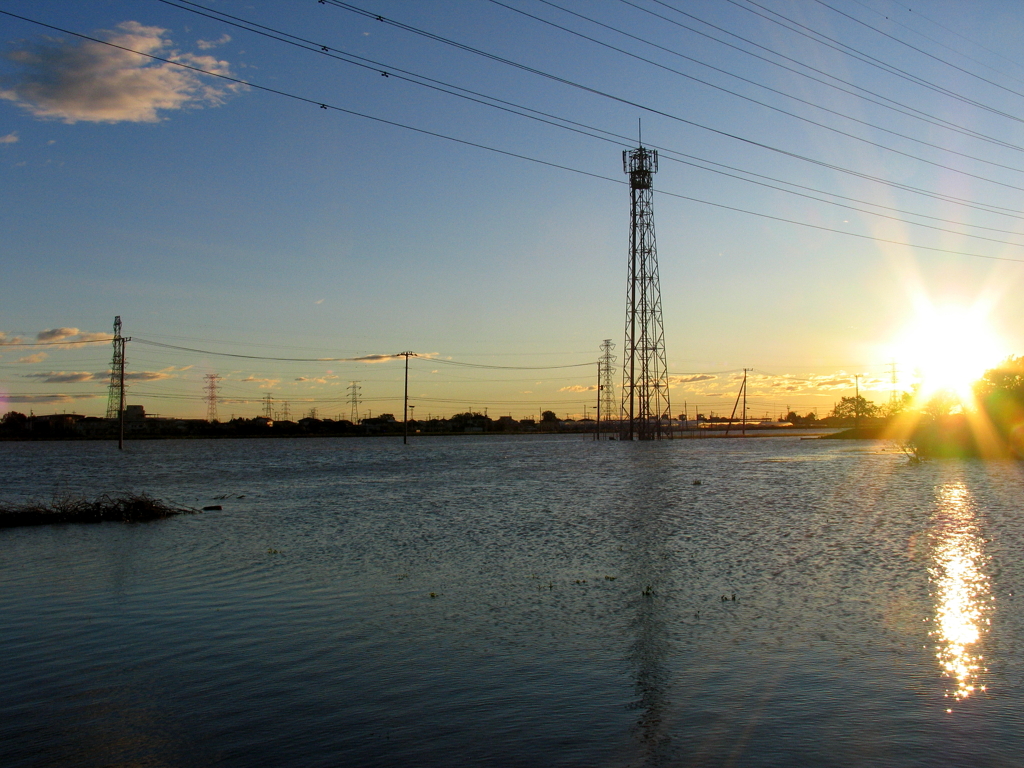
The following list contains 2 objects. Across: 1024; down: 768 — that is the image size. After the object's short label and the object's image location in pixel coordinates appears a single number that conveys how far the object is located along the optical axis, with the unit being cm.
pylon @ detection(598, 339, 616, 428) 16425
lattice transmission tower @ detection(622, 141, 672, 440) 9988
